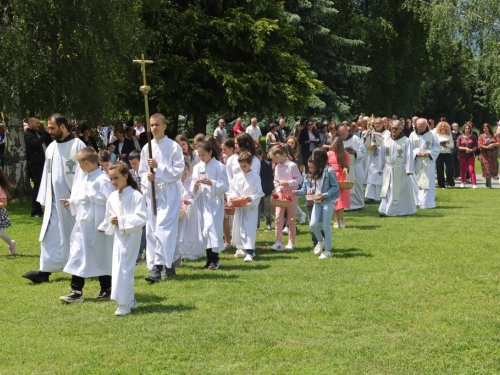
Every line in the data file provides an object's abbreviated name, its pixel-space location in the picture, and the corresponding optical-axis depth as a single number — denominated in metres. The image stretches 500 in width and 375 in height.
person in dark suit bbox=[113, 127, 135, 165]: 20.35
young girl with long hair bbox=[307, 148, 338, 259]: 11.76
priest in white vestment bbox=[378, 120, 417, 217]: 17.45
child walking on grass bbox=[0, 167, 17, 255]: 12.04
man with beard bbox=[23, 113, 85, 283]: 10.27
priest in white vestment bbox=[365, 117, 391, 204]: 19.93
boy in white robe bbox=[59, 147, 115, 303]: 8.95
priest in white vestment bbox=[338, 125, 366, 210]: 17.83
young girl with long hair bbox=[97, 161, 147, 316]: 8.23
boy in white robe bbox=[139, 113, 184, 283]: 10.12
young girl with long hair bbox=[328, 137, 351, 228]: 14.91
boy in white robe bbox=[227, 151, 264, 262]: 11.70
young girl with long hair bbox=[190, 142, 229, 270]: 11.06
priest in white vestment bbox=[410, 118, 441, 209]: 19.25
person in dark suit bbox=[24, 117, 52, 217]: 17.88
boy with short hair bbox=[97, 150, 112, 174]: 11.12
